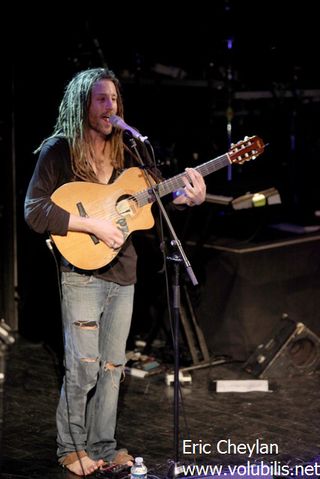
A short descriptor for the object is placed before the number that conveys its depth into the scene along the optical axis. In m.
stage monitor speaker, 10.47
